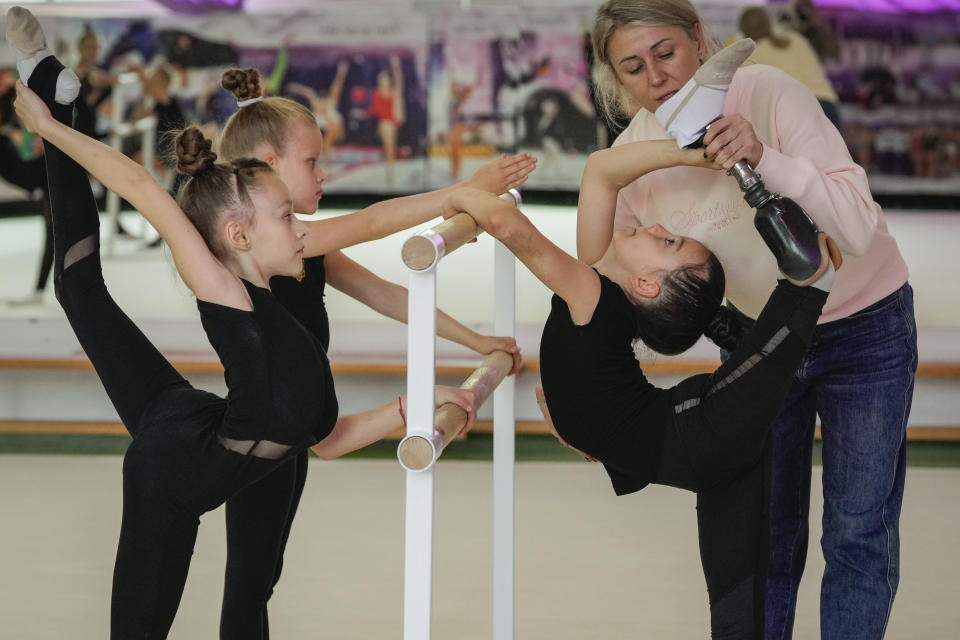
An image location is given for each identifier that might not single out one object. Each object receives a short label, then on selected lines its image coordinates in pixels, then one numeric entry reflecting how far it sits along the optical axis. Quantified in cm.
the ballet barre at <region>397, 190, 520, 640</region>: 435
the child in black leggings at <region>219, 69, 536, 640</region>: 488
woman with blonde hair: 483
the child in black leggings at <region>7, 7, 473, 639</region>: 458
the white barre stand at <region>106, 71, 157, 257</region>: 1556
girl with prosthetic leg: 461
